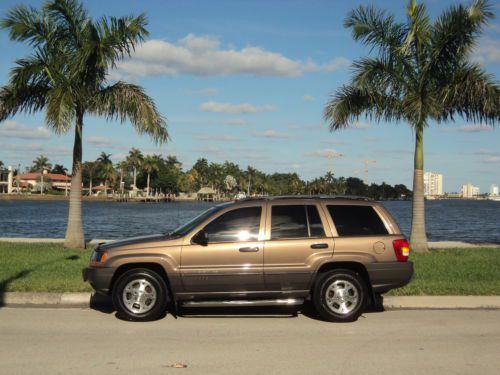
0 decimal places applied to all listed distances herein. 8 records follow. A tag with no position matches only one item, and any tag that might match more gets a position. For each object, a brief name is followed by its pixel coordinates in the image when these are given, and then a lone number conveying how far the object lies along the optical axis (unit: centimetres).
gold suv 801
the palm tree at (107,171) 14600
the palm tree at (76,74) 1592
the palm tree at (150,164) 14425
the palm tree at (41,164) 16400
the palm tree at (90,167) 15175
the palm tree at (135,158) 14050
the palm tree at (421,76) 1555
